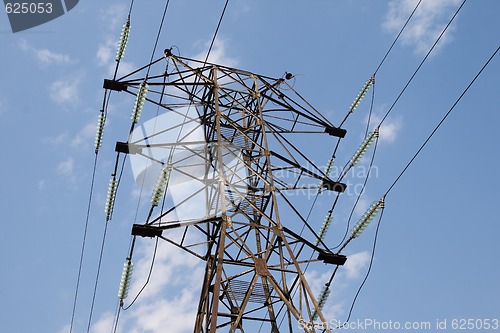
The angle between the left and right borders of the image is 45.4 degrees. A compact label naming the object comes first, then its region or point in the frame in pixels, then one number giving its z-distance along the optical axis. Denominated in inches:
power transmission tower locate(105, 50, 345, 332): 492.1
